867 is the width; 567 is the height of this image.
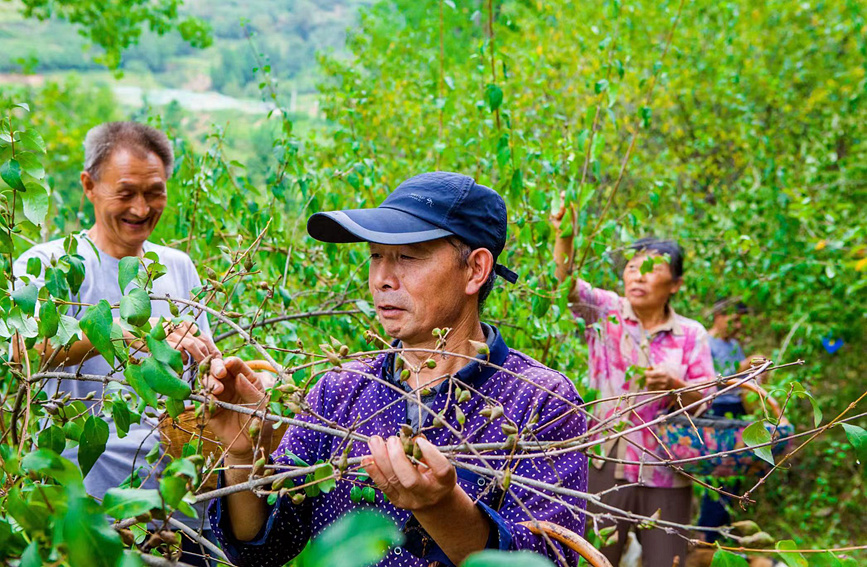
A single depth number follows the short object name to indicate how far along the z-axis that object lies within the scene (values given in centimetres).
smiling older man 250
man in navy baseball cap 173
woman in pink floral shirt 367
